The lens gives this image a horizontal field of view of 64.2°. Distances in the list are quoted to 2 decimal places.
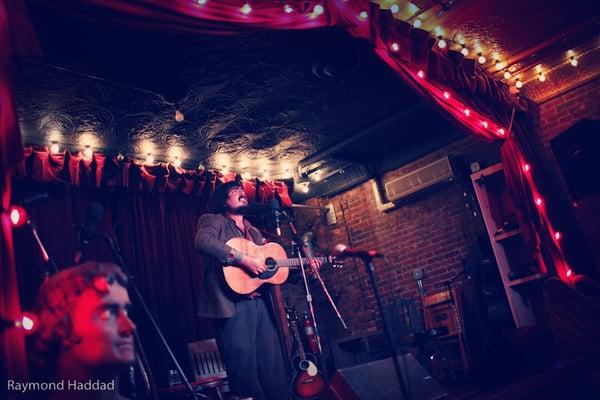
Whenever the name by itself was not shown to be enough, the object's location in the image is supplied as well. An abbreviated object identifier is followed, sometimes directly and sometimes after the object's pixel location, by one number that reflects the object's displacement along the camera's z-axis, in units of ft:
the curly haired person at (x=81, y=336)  5.53
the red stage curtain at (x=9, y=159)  6.36
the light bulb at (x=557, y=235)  18.45
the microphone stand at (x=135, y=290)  7.72
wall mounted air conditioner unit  22.47
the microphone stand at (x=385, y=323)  9.03
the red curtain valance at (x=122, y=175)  17.40
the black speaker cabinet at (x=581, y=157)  17.83
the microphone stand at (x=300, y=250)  14.35
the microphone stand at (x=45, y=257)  7.89
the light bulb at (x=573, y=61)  19.47
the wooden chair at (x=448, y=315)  20.01
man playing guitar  11.81
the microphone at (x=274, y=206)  14.49
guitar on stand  17.90
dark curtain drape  17.51
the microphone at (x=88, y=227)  7.59
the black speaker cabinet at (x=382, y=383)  10.30
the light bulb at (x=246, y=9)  10.11
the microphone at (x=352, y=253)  9.86
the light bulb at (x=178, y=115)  17.22
